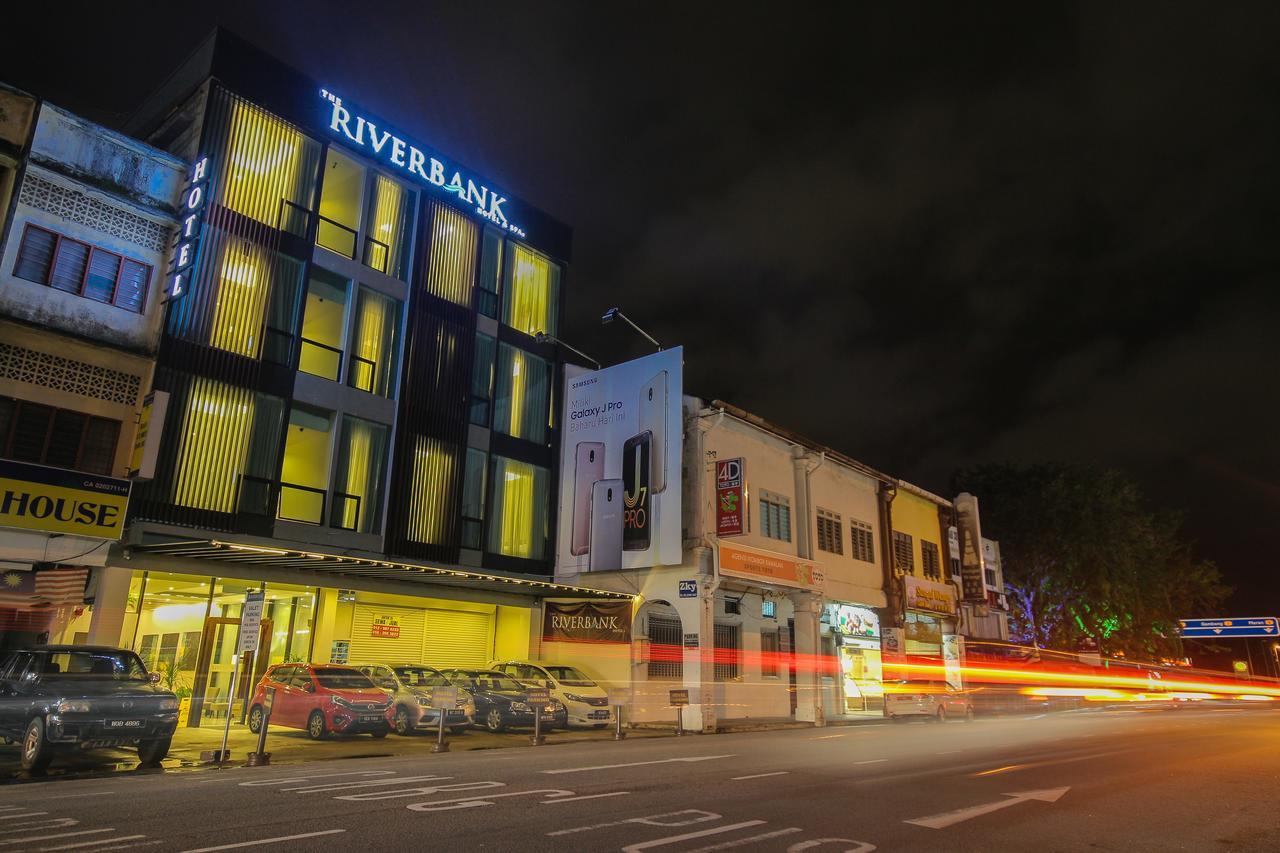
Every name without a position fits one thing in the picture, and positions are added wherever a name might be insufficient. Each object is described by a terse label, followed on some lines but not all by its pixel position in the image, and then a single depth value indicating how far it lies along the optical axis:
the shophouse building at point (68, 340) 16.34
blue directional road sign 66.12
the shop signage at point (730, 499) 24.72
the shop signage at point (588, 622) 25.67
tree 48.12
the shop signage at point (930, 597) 35.09
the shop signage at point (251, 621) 13.40
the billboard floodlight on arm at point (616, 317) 24.92
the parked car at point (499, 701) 20.47
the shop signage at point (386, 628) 22.99
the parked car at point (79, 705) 11.84
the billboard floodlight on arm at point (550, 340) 27.54
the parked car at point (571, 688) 22.14
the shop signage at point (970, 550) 39.88
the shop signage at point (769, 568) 25.16
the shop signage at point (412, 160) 24.11
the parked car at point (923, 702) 30.05
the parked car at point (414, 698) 18.31
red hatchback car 17.22
